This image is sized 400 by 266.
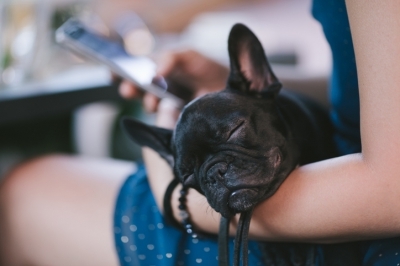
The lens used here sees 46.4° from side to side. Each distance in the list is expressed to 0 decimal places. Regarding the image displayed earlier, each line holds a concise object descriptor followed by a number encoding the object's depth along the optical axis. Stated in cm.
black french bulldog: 57
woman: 52
